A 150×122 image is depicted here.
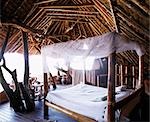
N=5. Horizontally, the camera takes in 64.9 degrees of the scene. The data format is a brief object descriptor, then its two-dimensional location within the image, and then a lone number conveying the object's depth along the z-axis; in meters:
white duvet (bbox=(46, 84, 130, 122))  2.22
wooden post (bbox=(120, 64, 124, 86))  4.45
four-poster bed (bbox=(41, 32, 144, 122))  1.98
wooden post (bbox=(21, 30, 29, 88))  3.50
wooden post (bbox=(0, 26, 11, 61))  3.34
